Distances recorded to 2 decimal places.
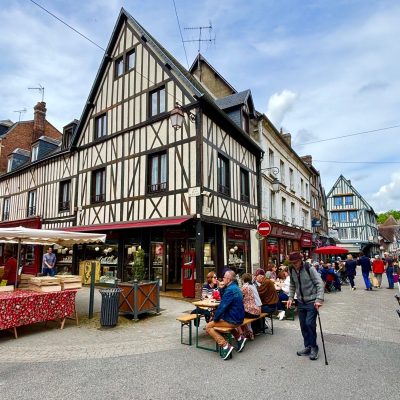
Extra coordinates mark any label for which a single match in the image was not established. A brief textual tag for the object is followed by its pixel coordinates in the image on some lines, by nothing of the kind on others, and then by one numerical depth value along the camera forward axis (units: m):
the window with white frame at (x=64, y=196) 14.44
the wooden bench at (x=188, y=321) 4.94
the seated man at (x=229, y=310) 4.50
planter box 6.66
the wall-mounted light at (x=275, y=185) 14.07
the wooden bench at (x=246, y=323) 4.39
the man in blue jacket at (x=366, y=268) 12.35
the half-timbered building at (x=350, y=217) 37.50
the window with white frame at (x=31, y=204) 16.55
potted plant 8.71
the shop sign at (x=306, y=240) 19.39
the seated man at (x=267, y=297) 5.77
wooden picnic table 4.76
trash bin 6.03
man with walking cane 4.32
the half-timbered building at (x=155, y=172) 9.87
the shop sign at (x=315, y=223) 22.56
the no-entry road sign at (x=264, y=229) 10.50
